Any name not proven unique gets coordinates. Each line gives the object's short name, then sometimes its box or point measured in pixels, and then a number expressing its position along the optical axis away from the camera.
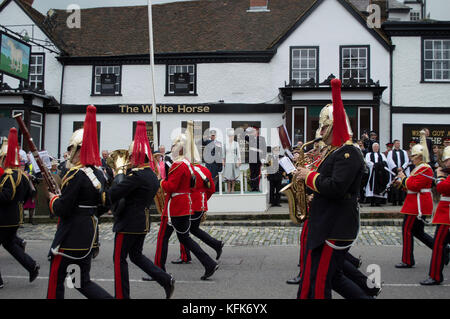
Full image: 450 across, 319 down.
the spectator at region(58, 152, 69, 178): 13.28
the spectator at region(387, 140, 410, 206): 15.75
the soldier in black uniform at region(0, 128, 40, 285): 7.30
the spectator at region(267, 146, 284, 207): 15.50
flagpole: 20.14
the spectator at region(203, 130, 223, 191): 16.95
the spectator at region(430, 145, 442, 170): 16.41
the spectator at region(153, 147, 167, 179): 11.27
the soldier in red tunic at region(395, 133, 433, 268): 8.14
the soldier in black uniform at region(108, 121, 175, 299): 5.88
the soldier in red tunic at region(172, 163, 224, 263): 8.27
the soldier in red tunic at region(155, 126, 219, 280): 7.55
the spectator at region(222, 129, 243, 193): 16.02
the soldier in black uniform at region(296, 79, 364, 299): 4.58
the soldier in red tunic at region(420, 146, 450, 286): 7.15
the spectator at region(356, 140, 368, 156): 16.48
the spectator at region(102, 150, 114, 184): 14.02
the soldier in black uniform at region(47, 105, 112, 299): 4.98
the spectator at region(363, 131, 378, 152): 17.47
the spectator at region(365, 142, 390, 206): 15.65
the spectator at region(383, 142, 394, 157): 17.22
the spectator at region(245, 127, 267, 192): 16.19
